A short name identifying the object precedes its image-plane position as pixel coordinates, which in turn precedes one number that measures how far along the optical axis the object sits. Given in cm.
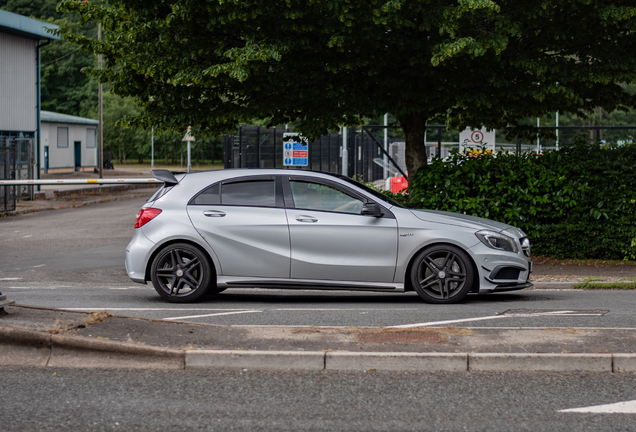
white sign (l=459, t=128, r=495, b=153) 2331
